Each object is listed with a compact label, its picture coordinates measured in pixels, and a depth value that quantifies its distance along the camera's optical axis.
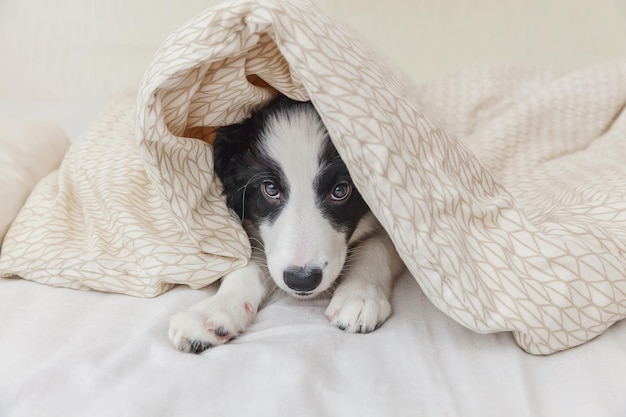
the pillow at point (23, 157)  0.56
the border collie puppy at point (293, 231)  0.45
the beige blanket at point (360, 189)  0.40
